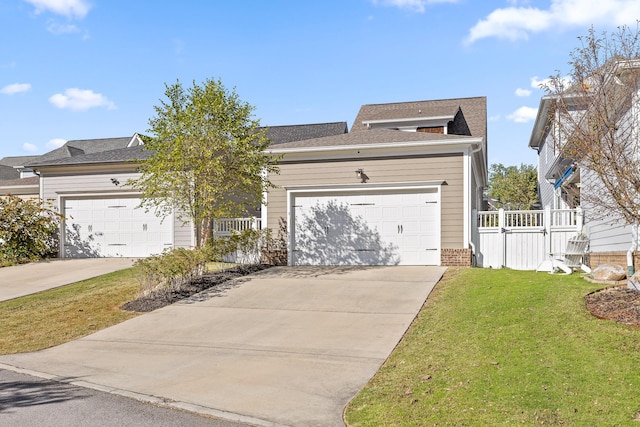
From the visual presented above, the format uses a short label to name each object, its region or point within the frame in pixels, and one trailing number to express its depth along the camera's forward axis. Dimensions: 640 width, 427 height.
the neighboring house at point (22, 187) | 21.56
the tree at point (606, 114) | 7.62
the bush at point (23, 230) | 17.59
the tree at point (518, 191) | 39.03
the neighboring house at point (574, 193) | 10.07
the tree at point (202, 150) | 12.66
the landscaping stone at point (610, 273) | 9.51
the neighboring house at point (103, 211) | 17.84
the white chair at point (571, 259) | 12.12
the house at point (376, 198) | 13.98
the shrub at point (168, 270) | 11.48
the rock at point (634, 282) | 7.97
